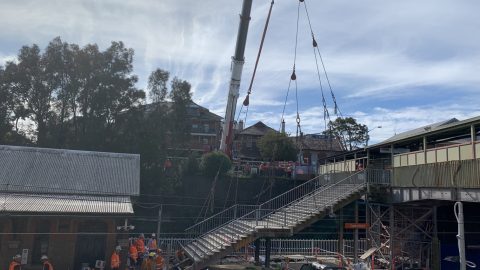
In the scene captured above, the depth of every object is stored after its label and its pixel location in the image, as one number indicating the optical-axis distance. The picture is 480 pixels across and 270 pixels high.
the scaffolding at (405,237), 21.30
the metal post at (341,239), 23.91
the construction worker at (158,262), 18.11
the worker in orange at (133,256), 19.52
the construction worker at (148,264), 18.44
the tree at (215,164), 36.50
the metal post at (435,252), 20.72
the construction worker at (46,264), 16.80
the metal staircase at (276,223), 19.05
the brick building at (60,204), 18.72
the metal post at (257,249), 21.11
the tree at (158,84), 39.00
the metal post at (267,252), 19.55
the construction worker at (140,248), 19.93
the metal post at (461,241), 10.49
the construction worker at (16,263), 16.41
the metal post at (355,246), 22.28
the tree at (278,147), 46.22
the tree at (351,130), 57.47
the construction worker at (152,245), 20.78
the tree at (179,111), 38.91
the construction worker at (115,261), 18.31
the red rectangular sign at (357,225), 21.84
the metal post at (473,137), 16.31
